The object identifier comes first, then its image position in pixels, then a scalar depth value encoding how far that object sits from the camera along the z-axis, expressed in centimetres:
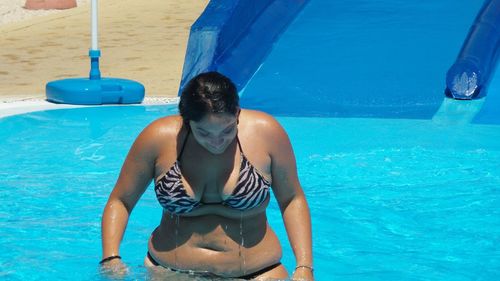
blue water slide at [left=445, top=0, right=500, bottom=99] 1209
